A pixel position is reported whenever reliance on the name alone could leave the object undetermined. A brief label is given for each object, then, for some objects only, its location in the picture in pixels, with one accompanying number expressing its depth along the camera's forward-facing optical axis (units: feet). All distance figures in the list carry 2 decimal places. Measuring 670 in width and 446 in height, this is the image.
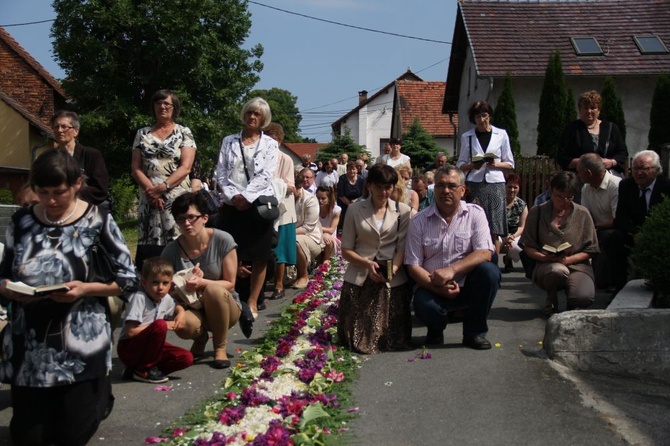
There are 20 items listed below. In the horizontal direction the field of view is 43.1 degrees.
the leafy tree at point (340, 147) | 136.87
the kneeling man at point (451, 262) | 23.67
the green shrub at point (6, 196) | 90.20
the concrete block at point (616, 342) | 21.33
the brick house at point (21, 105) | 123.13
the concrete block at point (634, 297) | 22.68
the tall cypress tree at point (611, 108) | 82.12
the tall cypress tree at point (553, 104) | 86.53
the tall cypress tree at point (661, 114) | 78.53
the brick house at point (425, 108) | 169.99
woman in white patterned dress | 26.91
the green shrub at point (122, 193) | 118.93
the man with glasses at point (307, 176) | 42.47
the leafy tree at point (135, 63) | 110.11
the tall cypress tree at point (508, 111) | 90.58
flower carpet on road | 16.51
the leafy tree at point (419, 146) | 125.29
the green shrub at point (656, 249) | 23.24
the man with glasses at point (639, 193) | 29.89
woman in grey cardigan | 27.04
